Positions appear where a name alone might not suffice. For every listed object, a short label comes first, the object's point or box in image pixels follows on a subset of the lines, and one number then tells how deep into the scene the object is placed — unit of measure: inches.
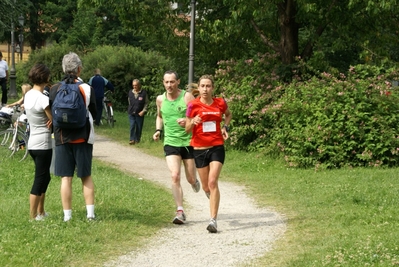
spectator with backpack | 329.7
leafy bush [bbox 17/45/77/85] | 1339.8
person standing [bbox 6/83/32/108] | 570.8
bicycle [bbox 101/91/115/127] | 965.3
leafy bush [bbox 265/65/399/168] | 579.8
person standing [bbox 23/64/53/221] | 348.2
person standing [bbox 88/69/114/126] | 878.4
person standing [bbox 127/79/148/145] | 777.6
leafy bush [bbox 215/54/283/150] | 683.4
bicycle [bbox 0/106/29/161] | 610.8
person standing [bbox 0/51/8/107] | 981.2
